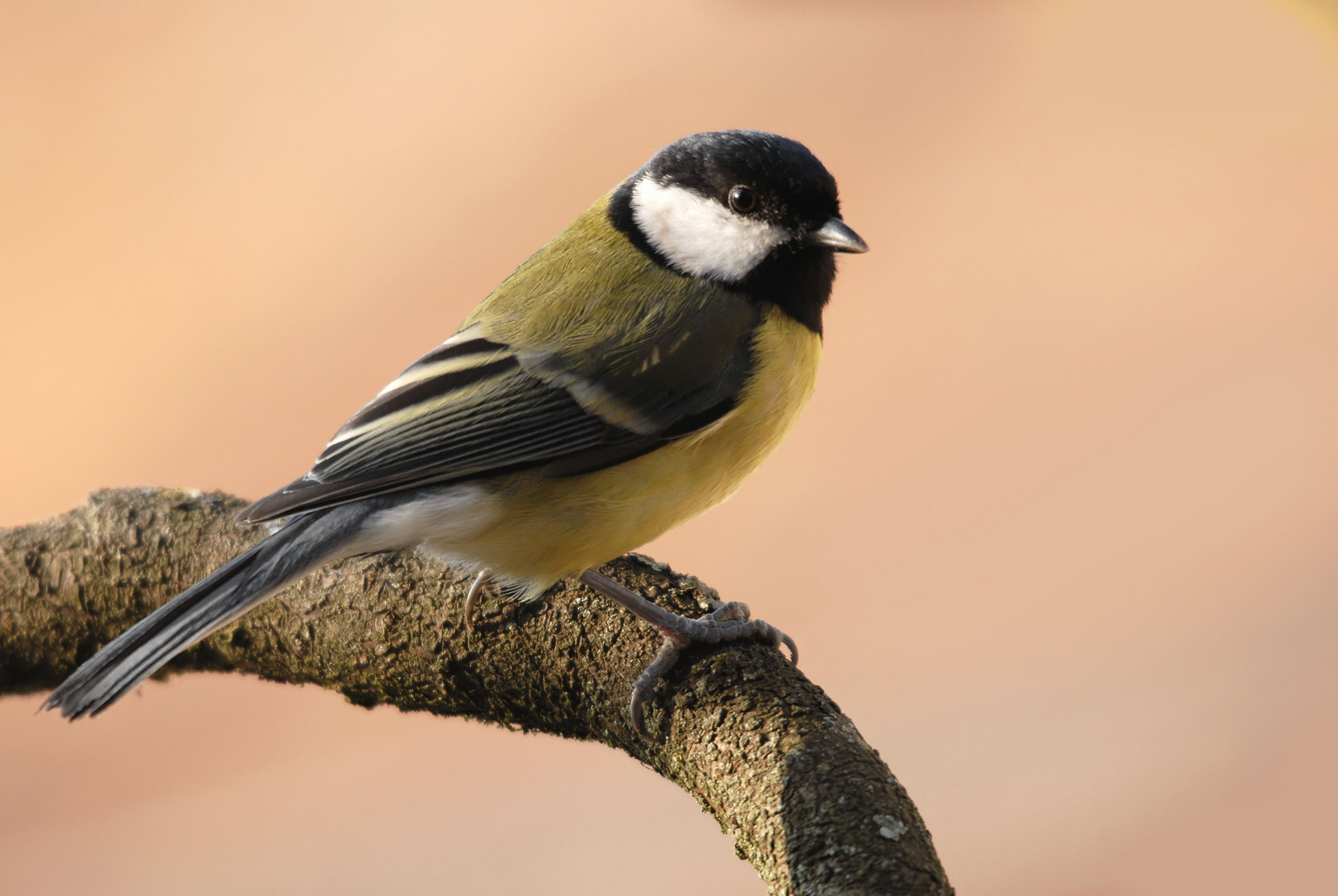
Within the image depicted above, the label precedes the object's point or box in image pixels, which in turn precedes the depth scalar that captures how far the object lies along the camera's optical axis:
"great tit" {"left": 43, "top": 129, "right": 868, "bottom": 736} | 3.27
